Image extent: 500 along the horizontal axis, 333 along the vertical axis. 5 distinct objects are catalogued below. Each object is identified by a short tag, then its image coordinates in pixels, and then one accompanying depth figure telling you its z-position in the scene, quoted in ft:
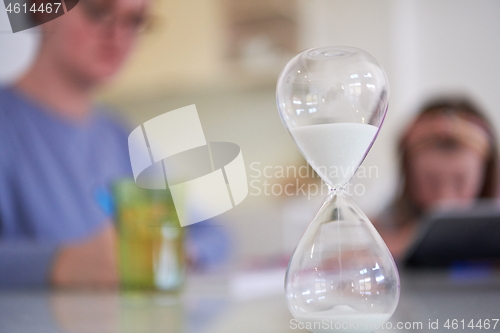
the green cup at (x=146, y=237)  3.80
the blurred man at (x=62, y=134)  7.36
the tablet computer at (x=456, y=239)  4.27
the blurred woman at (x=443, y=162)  7.37
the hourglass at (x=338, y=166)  2.04
